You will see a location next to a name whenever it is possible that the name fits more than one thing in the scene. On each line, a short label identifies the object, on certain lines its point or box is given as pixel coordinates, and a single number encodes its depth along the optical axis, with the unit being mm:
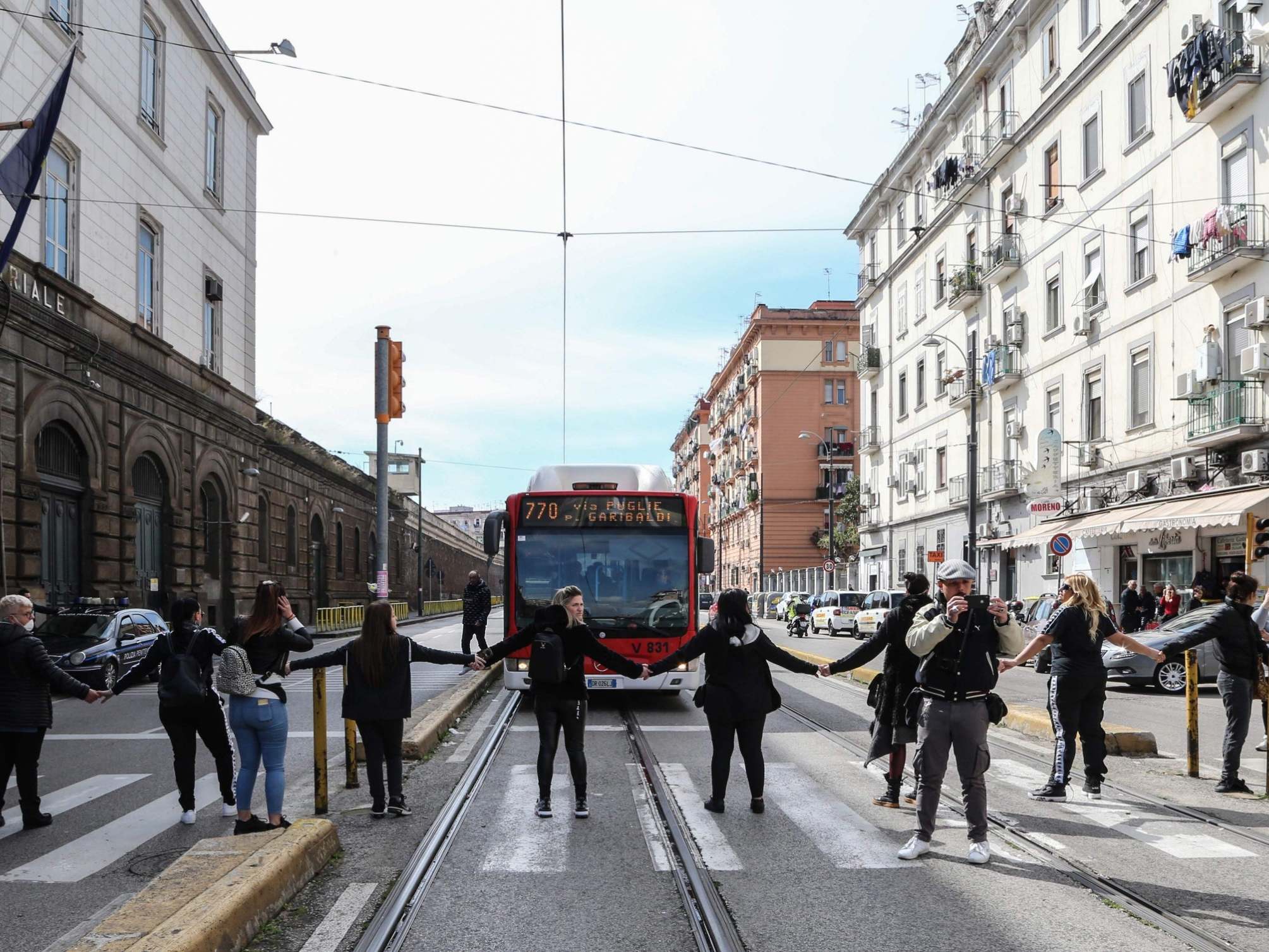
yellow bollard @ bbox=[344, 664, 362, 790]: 9622
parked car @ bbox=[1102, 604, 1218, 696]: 18422
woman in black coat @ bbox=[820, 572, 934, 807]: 8312
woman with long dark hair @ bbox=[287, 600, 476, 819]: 8188
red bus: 14961
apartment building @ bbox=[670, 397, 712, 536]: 115938
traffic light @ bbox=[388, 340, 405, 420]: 14742
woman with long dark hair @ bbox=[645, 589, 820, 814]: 8344
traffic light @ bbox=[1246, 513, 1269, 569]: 16375
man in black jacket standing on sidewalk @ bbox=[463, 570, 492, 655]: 22250
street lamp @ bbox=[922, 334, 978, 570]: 31745
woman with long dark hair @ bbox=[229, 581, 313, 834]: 7621
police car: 18391
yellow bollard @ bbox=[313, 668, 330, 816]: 8438
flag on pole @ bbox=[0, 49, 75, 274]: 17125
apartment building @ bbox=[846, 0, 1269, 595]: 24438
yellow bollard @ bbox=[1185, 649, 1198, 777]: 10016
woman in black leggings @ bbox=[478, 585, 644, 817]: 8414
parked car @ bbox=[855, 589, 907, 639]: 35875
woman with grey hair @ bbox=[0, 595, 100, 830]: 8086
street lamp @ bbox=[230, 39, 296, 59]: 18906
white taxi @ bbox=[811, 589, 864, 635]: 42469
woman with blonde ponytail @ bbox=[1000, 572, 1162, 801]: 8922
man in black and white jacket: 6922
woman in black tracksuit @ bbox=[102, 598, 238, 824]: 8148
